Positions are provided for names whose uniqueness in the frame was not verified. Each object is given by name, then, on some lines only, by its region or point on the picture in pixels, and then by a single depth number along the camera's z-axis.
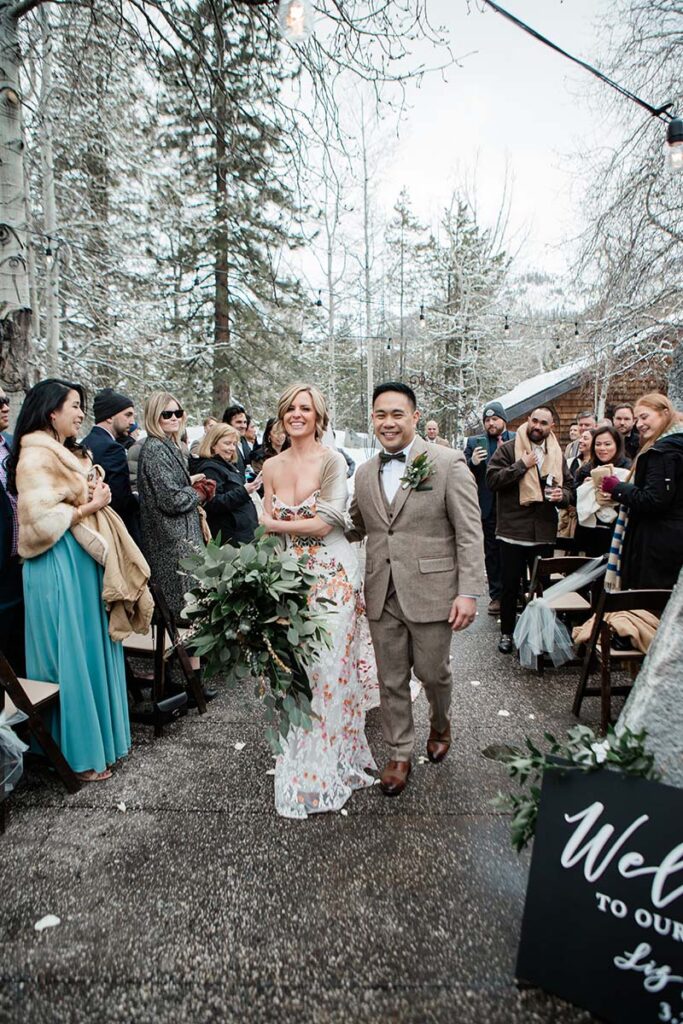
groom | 3.16
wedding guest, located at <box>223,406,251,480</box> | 6.87
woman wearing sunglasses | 4.21
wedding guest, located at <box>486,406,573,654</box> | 5.47
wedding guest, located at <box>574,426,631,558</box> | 5.68
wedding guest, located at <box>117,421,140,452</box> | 5.38
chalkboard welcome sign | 1.68
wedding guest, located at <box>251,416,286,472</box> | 6.04
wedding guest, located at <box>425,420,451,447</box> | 10.48
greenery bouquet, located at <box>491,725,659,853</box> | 1.78
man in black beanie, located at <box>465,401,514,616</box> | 6.93
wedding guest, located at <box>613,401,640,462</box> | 6.65
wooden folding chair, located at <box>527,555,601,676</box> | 4.95
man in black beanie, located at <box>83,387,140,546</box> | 4.73
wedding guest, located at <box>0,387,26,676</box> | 3.57
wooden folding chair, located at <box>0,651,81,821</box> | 2.91
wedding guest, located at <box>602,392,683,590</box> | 4.08
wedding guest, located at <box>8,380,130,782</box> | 3.22
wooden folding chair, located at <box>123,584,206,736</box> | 3.95
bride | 3.10
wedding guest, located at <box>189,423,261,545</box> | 5.08
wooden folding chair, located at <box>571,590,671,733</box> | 3.71
